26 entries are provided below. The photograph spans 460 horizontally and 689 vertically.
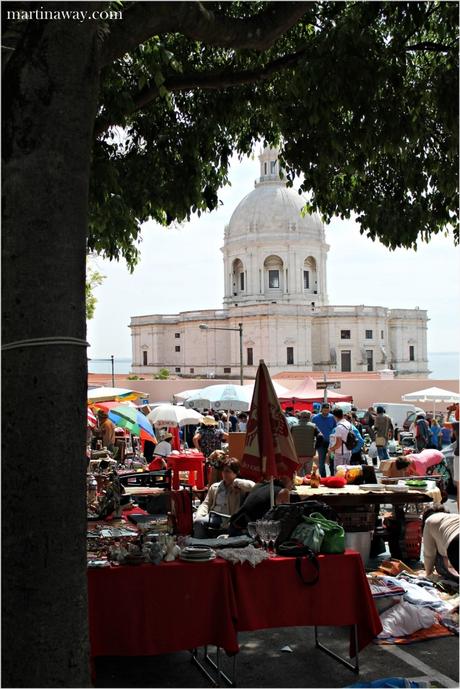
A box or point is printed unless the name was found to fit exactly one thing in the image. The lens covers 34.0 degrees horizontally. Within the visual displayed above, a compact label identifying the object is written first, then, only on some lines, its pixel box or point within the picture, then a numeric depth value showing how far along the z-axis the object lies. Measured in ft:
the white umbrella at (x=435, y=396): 75.66
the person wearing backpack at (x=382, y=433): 53.67
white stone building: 238.48
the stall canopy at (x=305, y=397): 82.02
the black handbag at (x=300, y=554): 16.22
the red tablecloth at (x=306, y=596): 16.02
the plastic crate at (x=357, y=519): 26.76
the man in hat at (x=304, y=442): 39.96
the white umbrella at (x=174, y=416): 54.03
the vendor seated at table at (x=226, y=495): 25.20
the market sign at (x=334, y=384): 131.98
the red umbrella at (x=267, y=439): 19.43
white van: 92.60
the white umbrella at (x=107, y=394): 55.21
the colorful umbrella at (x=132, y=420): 48.44
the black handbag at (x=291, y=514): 17.42
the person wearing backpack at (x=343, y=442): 41.01
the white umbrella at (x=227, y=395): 59.62
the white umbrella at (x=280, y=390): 73.83
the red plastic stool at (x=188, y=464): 42.29
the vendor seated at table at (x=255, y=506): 22.02
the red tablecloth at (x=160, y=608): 15.47
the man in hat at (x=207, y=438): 50.96
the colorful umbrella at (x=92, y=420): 53.07
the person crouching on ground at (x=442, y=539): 21.59
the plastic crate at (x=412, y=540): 27.37
